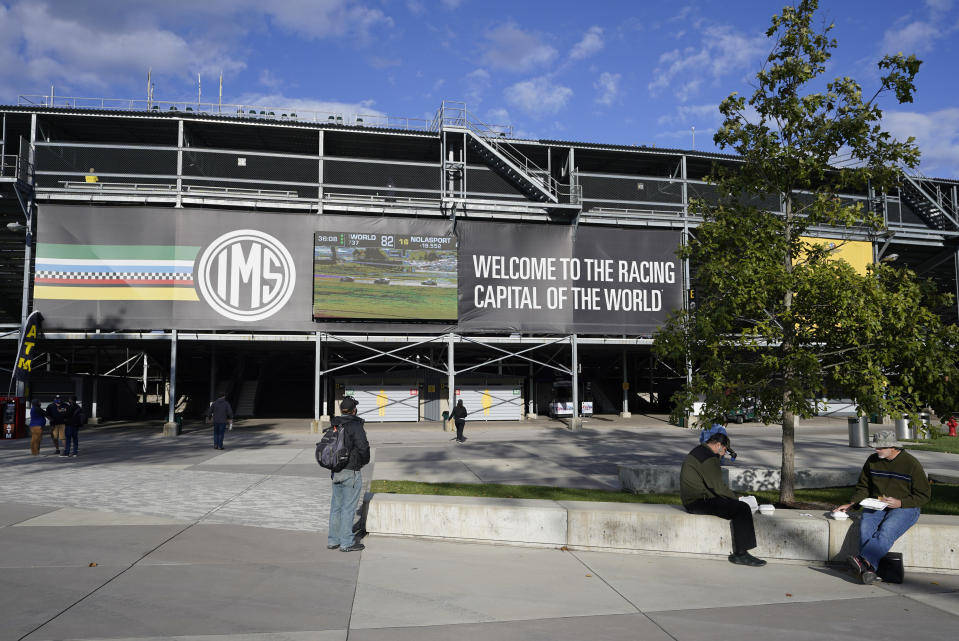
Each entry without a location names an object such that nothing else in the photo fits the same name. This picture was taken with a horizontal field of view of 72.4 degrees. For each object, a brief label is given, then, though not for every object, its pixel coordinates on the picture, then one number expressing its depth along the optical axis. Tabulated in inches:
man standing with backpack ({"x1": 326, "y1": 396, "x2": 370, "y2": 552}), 269.7
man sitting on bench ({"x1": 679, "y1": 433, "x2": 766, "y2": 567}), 254.8
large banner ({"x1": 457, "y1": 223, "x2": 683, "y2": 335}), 1112.8
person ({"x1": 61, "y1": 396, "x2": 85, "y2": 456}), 628.7
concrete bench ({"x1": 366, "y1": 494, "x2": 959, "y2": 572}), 251.6
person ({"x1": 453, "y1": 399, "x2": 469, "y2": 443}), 840.9
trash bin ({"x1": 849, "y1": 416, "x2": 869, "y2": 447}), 725.3
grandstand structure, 1016.2
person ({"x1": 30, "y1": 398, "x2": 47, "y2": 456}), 631.8
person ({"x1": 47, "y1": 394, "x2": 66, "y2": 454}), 626.4
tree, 316.8
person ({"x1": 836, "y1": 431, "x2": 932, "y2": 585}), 234.7
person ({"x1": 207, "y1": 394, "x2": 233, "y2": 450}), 700.7
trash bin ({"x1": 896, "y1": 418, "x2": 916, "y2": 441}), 823.7
